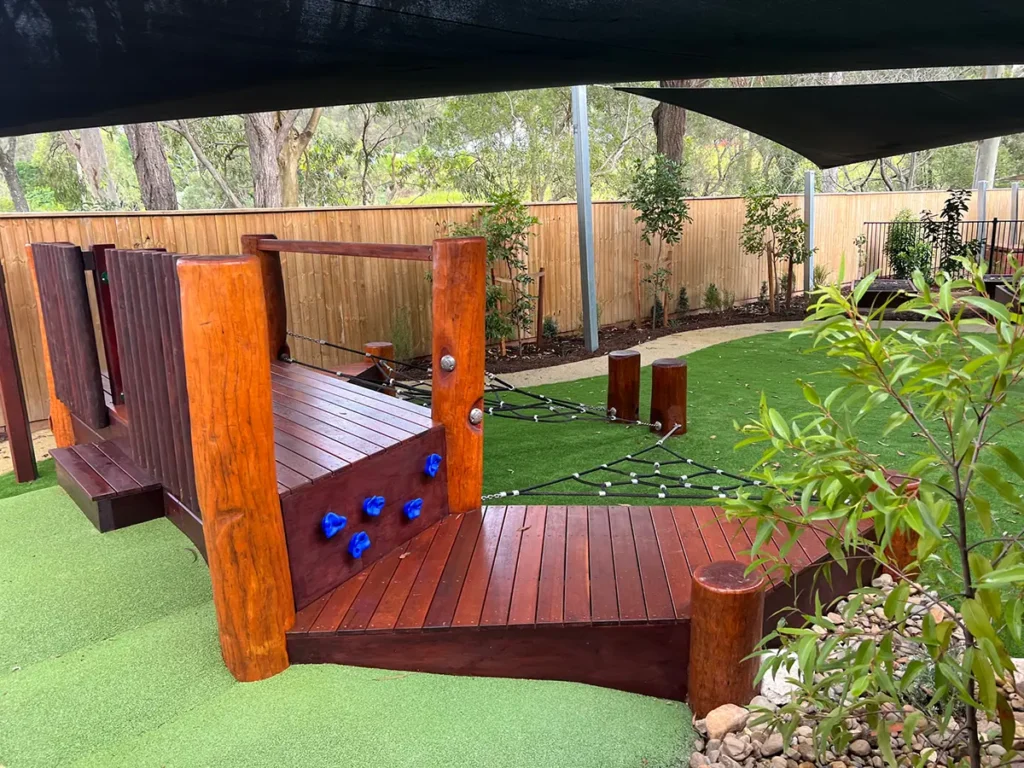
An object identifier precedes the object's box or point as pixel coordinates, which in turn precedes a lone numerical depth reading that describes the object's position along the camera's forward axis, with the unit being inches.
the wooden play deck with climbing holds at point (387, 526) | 78.4
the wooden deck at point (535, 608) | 85.4
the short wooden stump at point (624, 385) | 203.0
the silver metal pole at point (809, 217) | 422.6
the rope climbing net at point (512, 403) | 205.2
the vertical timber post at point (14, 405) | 150.2
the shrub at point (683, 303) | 414.6
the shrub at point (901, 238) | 457.7
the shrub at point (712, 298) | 418.9
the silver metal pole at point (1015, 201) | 603.4
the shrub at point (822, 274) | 466.9
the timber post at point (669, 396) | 192.1
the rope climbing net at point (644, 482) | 141.8
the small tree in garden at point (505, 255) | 284.5
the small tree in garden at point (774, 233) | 389.4
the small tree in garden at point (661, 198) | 346.6
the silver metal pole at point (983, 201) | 603.2
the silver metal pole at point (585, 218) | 295.1
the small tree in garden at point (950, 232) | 413.7
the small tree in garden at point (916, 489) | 41.3
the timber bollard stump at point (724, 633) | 80.3
